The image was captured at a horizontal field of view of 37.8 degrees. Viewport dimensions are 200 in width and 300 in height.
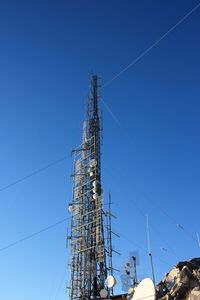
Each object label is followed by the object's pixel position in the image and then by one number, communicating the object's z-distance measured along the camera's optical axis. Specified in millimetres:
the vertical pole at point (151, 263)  19579
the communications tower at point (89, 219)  25928
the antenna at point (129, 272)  21907
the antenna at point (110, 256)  23009
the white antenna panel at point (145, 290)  18803
